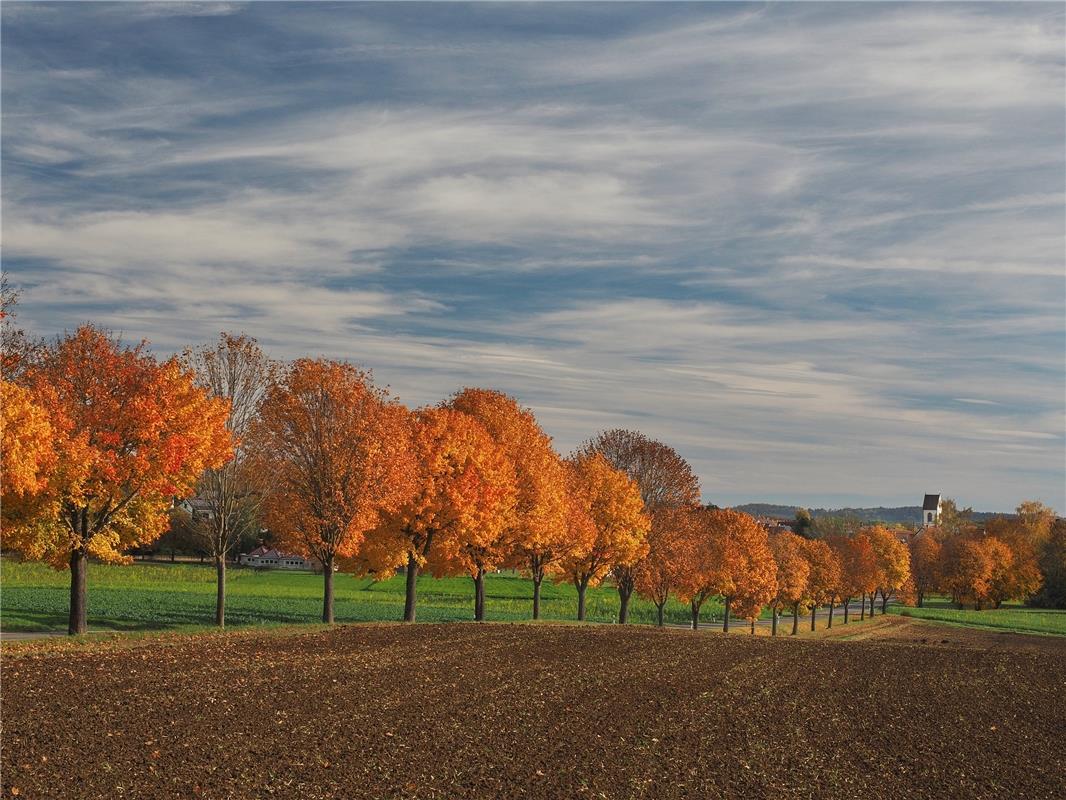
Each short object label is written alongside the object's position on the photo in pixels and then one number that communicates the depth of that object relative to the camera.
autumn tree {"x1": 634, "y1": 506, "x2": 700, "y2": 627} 81.50
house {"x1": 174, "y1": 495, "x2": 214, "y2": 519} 54.41
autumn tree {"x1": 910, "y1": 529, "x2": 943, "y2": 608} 159.38
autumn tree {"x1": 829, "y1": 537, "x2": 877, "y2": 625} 127.56
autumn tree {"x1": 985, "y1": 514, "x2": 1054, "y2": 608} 160.00
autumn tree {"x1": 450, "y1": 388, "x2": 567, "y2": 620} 65.00
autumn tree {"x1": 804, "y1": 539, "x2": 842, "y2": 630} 113.88
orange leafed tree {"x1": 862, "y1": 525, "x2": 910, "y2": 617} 137.50
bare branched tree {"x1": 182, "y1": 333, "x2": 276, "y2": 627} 51.91
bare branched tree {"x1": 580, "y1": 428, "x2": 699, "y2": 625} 85.56
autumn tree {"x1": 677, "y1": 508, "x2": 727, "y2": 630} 82.50
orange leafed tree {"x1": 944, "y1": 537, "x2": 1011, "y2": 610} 151.62
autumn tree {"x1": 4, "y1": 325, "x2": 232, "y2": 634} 39.56
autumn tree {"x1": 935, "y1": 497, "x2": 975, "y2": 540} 190.09
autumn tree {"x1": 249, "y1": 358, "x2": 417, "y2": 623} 51.19
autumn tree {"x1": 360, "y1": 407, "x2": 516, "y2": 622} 56.19
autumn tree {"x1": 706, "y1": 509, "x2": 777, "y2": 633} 91.25
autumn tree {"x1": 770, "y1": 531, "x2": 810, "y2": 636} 101.12
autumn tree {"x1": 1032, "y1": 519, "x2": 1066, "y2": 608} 154.50
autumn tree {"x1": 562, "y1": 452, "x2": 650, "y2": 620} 75.88
